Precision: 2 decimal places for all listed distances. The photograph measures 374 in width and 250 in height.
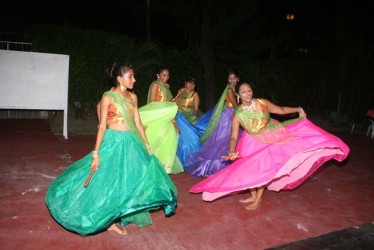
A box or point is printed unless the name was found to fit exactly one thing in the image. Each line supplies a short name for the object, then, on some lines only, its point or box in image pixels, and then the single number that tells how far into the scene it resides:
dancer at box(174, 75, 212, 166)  6.02
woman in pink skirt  4.02
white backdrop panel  7.24
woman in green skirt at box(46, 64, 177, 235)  3.19
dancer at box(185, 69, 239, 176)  5.63
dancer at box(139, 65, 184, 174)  5.38
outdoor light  17.86
